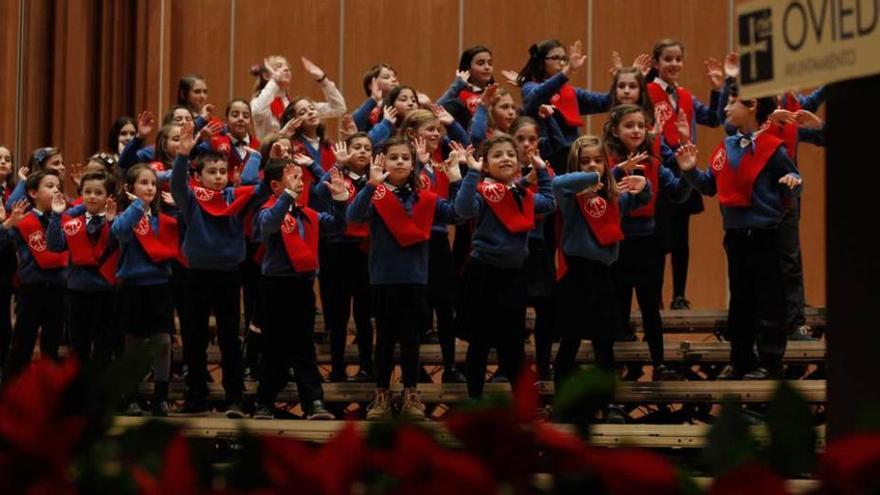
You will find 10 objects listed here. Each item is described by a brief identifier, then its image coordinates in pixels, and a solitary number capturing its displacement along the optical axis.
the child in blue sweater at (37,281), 14.29
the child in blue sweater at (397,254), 11.66
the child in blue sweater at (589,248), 11.25
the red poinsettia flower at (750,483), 1.72
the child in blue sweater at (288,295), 11.80
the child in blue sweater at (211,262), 12.23
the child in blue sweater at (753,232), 11.21
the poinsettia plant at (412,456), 1.79
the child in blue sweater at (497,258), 11.38
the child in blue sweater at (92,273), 13.39
